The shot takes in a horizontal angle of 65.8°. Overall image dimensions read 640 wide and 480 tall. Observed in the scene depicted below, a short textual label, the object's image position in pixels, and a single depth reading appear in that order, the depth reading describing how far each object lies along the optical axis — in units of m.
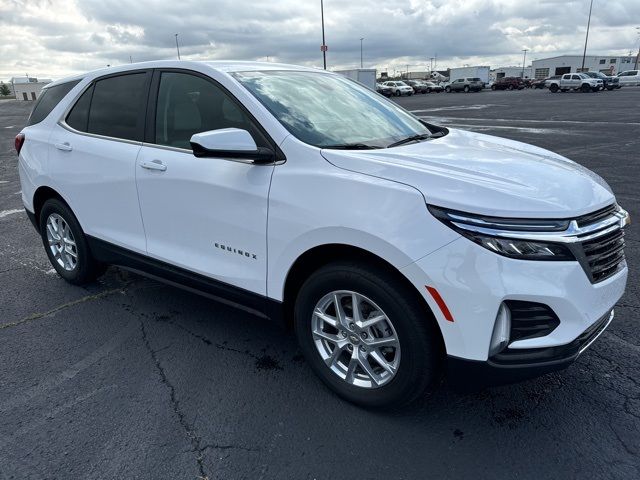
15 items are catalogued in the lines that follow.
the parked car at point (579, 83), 44.75
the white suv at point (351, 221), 2.17
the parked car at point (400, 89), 52.94
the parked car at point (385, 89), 52.44
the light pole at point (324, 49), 48.00
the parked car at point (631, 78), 57.59
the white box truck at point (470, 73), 64.25
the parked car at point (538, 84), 60.46
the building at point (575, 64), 87.59
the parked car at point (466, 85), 57.00
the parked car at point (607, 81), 46.62
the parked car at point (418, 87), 58.59
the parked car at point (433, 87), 59.67
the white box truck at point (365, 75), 45.11
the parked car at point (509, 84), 59.81
